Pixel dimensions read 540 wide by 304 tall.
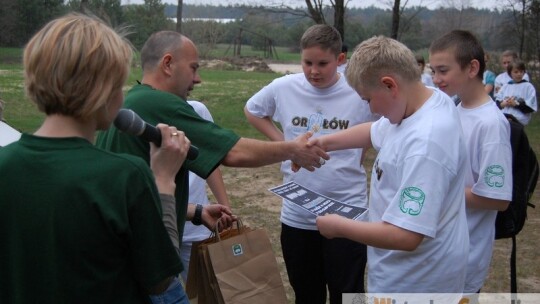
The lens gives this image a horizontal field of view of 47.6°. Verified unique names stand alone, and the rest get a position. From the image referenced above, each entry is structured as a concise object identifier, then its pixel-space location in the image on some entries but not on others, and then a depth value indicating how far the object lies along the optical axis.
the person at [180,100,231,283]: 3.65
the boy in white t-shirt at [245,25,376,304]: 3.67
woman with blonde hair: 1.50
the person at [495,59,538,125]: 9.96
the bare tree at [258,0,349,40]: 10.66
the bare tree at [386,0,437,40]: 11.00
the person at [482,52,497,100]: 13.01
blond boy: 2.14
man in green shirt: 2.37
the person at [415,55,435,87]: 9.38
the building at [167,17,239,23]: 55.98
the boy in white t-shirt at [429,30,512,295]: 2.76
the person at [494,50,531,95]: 11.59
